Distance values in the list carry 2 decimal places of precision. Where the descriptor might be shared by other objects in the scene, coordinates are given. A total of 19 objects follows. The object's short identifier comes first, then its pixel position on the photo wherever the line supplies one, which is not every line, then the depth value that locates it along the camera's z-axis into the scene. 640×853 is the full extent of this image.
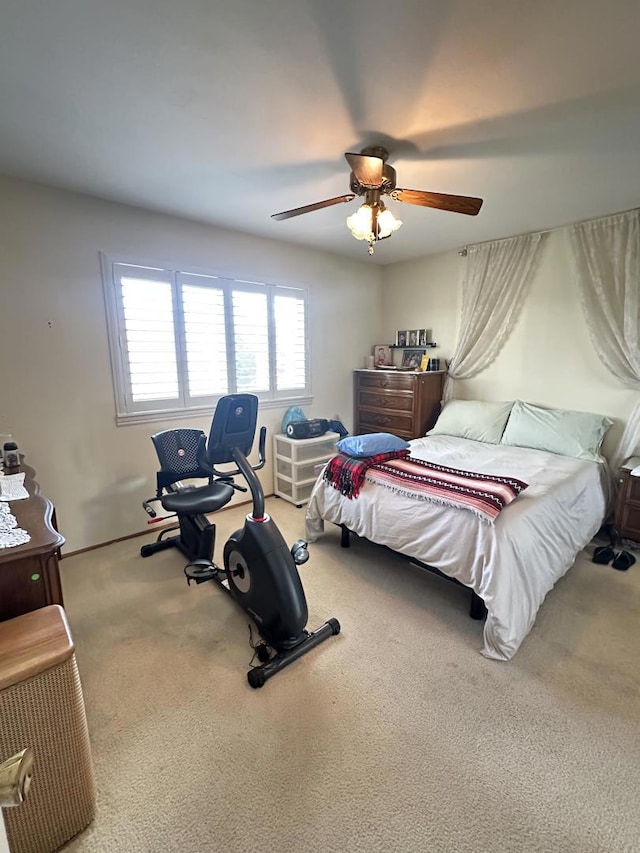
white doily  1.30
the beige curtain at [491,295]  3.49
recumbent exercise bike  1.82
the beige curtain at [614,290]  2.90
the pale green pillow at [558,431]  3.01
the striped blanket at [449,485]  2.00
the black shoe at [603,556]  2.71
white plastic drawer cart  3.71
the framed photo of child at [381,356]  4.63
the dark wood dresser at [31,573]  1.25
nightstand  2.74
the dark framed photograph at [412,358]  4.42
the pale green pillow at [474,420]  3.52
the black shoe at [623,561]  2.62
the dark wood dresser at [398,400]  4.02
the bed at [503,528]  1.83
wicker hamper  1.03
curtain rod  2.92
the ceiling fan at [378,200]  1.92
